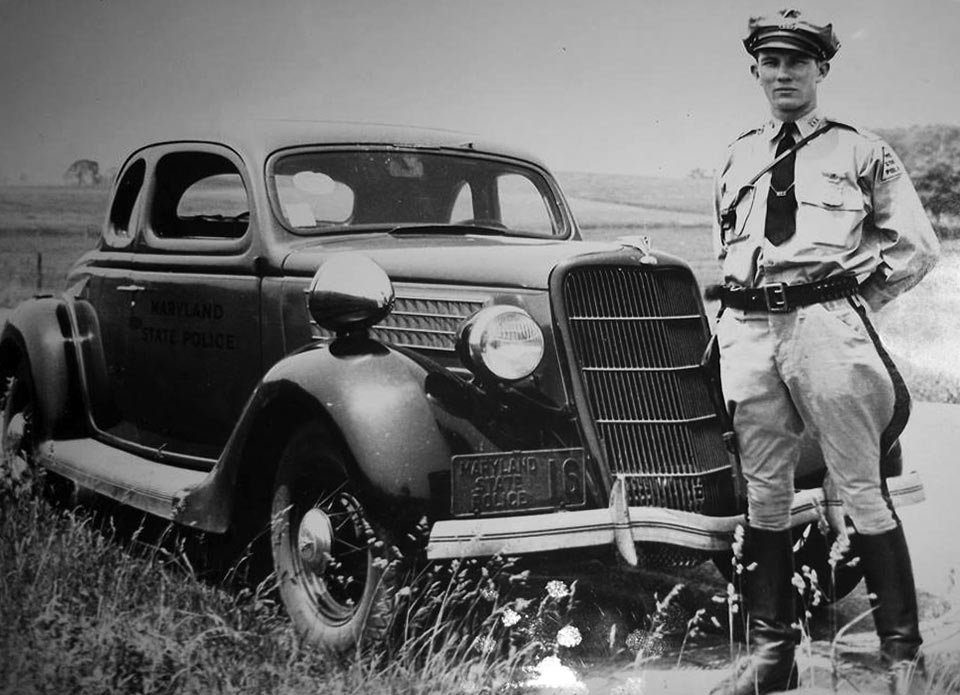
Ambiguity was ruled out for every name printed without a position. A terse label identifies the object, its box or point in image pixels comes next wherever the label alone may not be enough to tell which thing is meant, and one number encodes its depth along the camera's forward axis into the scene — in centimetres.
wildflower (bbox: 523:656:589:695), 260
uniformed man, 270
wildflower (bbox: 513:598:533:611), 252
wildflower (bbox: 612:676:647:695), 264
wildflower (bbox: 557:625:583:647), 260
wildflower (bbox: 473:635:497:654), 254
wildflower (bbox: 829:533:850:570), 269
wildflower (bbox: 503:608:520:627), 253
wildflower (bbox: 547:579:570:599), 254
